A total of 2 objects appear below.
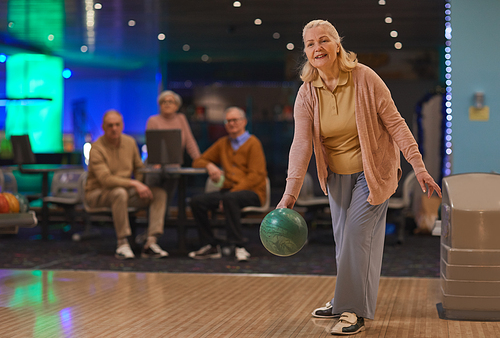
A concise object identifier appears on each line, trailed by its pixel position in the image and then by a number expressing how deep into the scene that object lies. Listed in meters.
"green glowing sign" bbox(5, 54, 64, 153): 11.35
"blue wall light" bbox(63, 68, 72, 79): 12.14
